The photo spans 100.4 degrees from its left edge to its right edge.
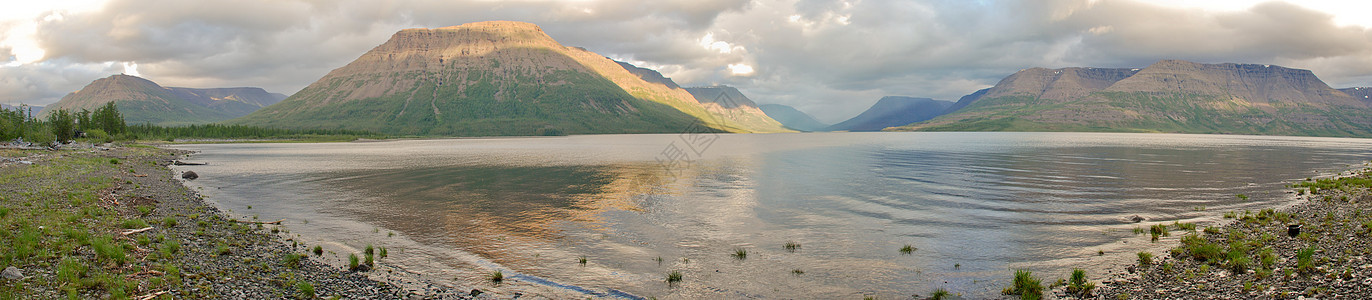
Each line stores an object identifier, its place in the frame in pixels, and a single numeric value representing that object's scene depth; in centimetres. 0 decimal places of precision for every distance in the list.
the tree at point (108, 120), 17600
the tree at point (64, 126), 13200
